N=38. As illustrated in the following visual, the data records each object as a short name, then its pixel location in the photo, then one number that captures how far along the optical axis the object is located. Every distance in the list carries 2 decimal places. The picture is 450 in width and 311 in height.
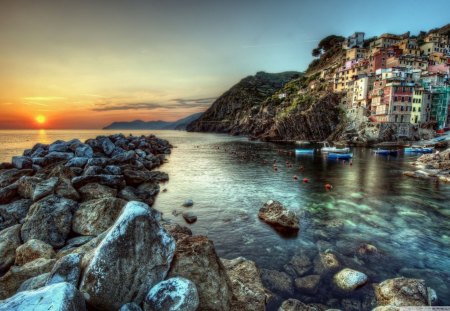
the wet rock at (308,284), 12.39
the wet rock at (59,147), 35.09
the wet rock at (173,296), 7.27
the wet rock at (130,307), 7.07
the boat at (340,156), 59.72
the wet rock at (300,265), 14.06
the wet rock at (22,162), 27.52
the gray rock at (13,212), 16.22
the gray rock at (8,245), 12.38
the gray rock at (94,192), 19.02
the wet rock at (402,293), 10.76
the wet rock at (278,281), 12.36
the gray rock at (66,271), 7.47
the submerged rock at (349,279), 12.49
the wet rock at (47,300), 5.55
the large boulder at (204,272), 8.66
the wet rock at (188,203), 26.28
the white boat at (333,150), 65.75
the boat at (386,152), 66.62
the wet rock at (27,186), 18.50
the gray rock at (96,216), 14.56
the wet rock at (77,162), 26.41
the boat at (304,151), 69.94
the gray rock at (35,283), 8.26
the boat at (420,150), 68.75
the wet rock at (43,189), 17.06
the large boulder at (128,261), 7.26
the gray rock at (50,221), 13.87
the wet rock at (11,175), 22.49
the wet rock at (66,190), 17.46
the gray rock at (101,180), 19.83
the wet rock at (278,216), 20.05
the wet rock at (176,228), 15.09
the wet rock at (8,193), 18.59
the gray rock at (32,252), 11.57
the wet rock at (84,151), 33.04
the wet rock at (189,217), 21.87
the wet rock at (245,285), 10.08
